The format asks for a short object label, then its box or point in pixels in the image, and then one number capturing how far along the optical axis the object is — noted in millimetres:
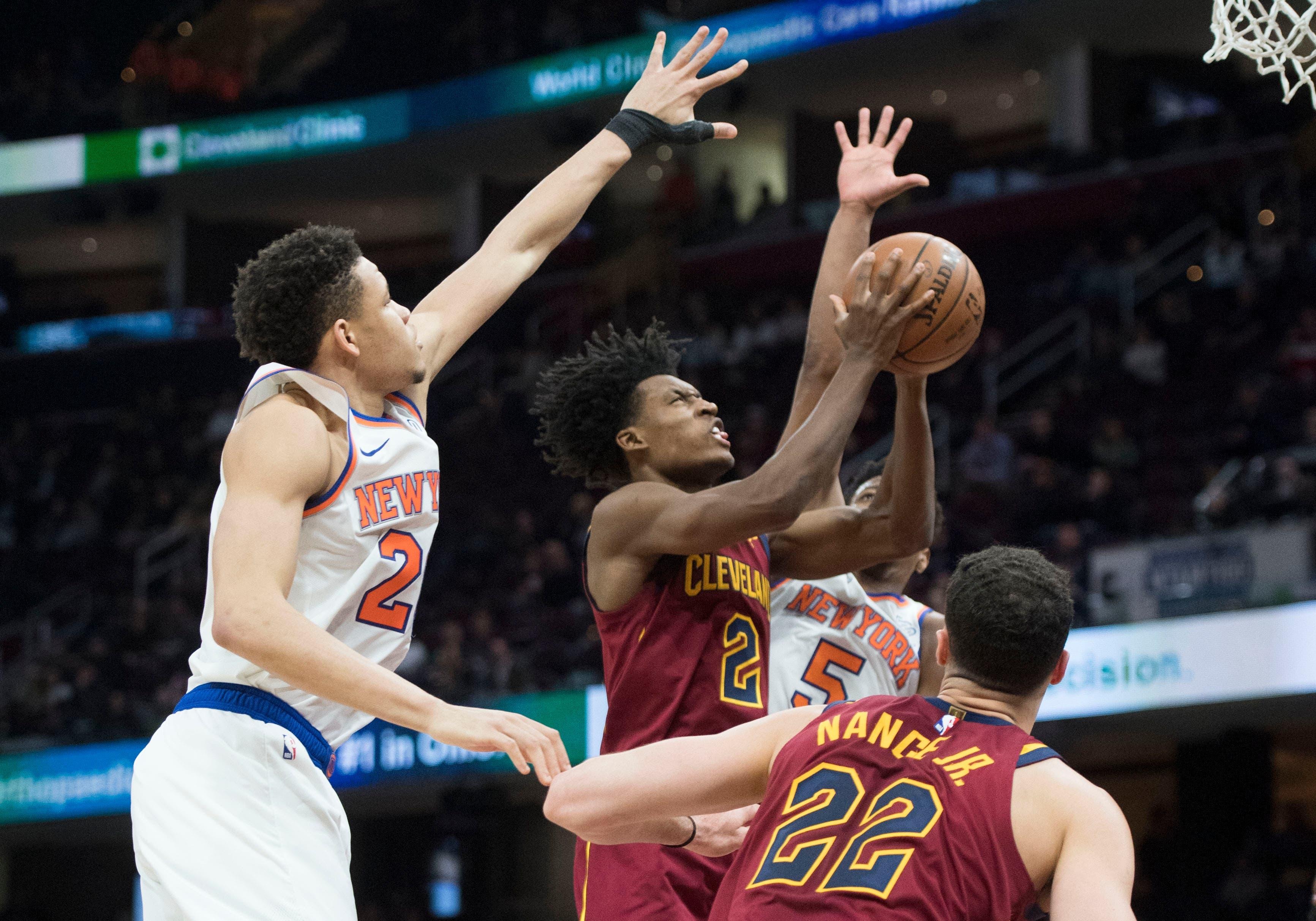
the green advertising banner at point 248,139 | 20547
